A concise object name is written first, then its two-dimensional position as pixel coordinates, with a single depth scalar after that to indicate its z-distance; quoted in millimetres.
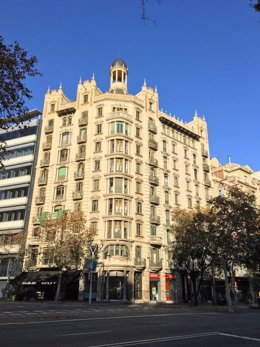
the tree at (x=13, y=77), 11789
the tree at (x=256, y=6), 6273
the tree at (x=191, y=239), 35494
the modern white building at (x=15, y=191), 44562
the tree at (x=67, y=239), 35500
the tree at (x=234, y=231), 32781
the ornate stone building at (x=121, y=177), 41281
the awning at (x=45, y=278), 40031
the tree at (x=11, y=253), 41062
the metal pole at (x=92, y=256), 37553
